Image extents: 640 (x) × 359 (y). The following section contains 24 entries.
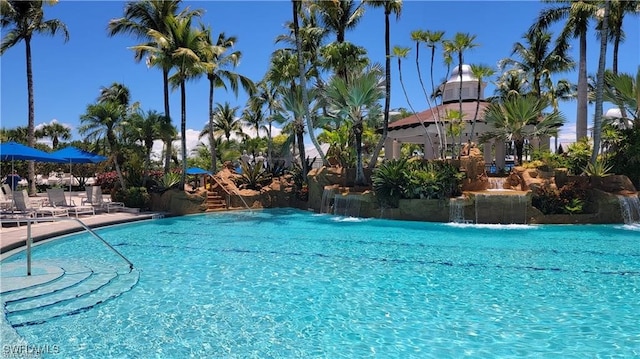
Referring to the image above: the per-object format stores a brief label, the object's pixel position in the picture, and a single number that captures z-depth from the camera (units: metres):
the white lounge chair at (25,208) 15.38
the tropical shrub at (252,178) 24.05
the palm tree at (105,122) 19.30
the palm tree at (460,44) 20.03
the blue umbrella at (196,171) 27.67
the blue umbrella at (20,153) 15.82
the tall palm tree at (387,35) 20.59
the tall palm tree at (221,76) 24.51
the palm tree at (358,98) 20.67
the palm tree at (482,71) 20.56
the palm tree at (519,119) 21.58
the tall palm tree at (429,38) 20.55
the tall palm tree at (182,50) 19.58
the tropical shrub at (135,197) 20.12
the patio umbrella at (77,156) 18.38
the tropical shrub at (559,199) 17.00
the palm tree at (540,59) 29.23
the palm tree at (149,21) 21.23
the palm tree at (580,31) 24.27
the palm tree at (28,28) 23.08
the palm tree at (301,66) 21.41
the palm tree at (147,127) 20.28
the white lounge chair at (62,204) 17.16
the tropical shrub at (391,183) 18.44
